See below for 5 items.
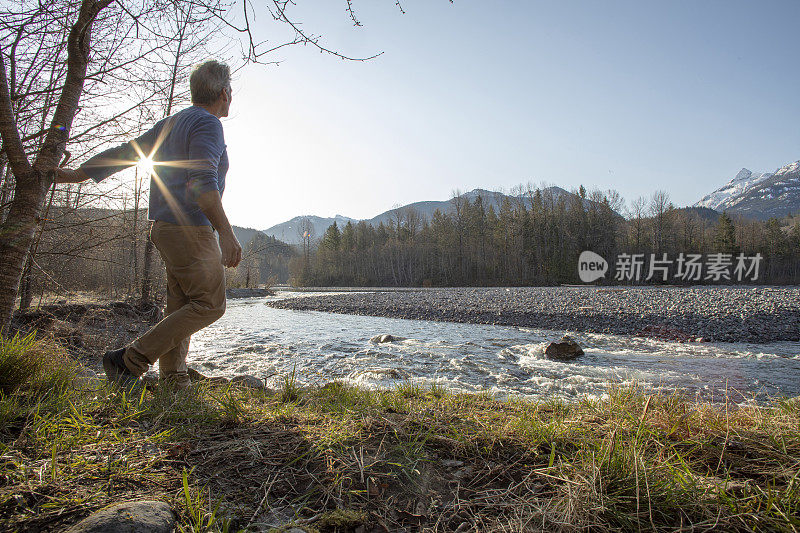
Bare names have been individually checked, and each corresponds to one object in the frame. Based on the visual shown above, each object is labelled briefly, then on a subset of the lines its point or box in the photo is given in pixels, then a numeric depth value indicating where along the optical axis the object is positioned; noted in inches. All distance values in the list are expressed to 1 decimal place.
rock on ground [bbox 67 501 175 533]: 36.3
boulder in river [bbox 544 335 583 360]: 271.0
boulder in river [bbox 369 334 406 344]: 347.4
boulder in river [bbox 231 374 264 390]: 138.9
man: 96.2
